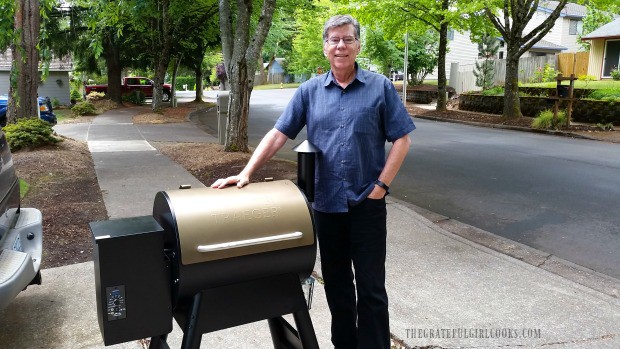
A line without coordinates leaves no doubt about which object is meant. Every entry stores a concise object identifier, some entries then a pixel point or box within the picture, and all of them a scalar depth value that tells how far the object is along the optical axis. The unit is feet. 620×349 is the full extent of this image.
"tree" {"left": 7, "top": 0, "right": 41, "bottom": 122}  33.78
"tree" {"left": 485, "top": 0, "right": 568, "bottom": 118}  60.80
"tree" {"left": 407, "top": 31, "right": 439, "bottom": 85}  106.01
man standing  9.04
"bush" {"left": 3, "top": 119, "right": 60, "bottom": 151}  33.47
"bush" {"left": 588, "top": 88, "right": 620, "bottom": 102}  61.62
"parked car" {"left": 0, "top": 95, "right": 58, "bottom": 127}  52.49
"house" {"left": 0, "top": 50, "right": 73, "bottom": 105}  100.53
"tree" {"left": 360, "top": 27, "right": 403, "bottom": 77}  102.42
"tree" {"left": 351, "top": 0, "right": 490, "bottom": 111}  67.15
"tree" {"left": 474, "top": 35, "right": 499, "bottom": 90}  96.07
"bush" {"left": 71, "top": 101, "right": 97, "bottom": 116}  72.18
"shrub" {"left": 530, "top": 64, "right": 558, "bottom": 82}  93.97
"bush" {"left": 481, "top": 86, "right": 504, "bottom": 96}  79.60
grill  6.94
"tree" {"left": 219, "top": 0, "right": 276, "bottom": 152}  32.22
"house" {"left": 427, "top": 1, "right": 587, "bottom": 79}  139.13
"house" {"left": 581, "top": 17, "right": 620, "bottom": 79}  95.35
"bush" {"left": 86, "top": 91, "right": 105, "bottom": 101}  98.34
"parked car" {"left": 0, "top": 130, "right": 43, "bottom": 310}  9.98
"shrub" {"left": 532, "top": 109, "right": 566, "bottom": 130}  56.34
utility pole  76.13
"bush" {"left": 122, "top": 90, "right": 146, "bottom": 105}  102.61
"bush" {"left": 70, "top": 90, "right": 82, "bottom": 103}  109.70
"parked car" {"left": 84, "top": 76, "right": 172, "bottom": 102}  107.76
